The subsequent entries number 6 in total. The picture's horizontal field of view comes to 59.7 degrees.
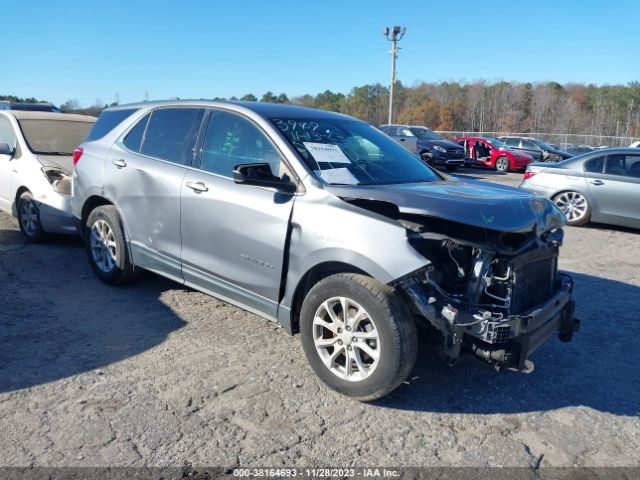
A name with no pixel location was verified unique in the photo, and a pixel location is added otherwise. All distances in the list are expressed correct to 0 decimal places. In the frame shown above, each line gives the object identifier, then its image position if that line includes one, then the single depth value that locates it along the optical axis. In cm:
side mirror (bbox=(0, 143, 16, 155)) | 700
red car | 2433
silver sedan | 947
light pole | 3819
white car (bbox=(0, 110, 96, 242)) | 673
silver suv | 332
